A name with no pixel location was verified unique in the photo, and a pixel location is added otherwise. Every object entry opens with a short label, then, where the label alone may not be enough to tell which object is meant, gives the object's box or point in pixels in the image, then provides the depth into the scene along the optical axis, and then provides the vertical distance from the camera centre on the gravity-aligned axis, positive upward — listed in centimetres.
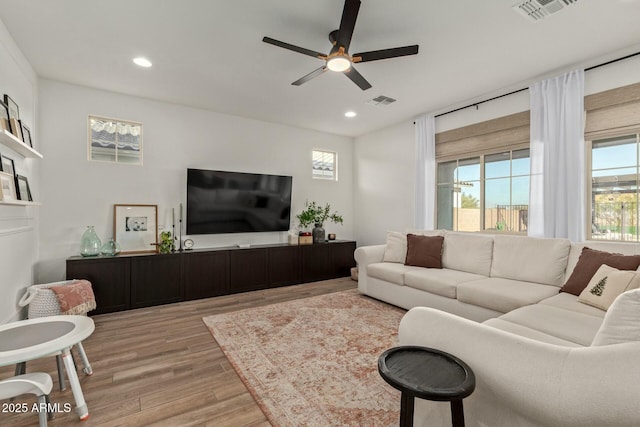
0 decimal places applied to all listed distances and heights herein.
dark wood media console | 353 -81
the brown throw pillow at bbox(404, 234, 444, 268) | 381 -48
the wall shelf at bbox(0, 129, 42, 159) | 226 +58
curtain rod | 292 +154
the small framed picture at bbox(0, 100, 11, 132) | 243 +81
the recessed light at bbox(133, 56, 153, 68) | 307 +157
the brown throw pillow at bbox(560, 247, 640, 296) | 229 -39
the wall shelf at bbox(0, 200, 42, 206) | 226 +8
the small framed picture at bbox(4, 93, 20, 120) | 260 +95
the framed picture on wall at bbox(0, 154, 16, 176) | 253 +41
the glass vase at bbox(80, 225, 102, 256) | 360 -37
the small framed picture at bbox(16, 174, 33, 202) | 281 +23
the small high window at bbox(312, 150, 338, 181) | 588 +99
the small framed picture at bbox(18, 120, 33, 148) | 292 +78
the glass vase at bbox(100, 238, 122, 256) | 372 -45
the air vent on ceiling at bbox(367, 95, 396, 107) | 411 +160
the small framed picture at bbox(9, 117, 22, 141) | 258 +74
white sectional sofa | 95 -59
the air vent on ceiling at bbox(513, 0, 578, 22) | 222 +158
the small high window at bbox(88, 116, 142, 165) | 391 +97
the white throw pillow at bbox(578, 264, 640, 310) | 206 -50
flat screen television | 441 +19
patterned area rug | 182 -117
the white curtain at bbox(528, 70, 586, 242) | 315 +63
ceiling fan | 219 +134
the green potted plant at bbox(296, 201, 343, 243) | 538 -5
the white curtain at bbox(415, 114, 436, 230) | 466 +60
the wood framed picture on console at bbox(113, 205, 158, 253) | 394 -19
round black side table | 106 -62
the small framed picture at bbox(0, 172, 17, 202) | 241 +21
